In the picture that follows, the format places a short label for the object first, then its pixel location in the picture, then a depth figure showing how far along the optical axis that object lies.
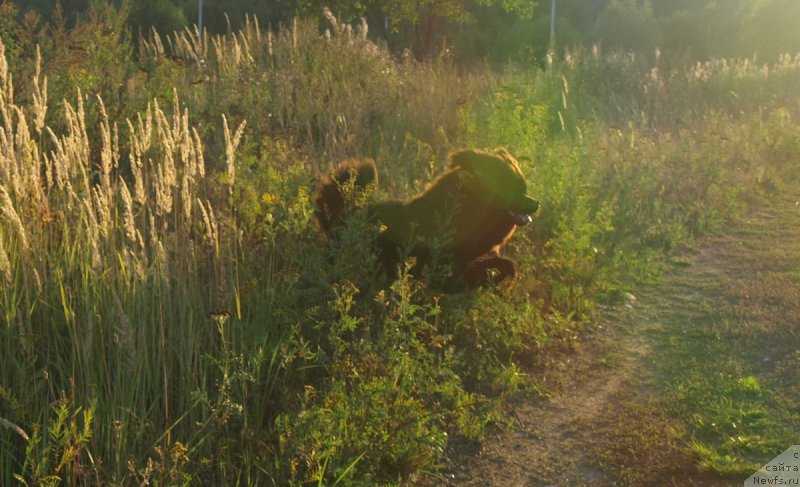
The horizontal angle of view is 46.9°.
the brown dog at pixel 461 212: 5.54
